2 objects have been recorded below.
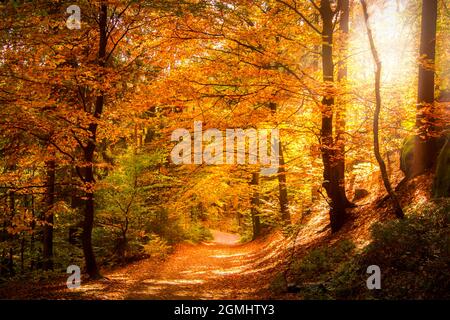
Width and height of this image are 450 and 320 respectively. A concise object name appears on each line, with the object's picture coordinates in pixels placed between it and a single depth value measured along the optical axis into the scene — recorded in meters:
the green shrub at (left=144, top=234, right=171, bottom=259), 18.19
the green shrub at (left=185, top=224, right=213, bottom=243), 25.16
